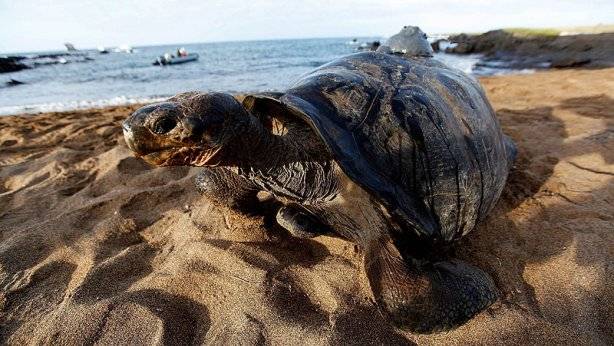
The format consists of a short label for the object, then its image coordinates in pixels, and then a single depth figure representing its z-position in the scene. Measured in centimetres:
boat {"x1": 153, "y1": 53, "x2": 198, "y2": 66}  2388
